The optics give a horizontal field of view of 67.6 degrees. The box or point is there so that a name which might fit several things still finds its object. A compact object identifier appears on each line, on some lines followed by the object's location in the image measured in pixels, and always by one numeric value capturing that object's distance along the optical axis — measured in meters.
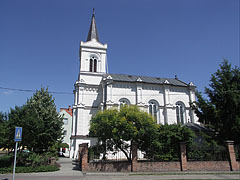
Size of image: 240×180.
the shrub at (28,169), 13.32
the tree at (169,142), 15.28
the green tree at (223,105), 17.77
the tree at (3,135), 14.58
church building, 29.62
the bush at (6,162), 14.75
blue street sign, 10.21
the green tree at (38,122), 14.75
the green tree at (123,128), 14.49
